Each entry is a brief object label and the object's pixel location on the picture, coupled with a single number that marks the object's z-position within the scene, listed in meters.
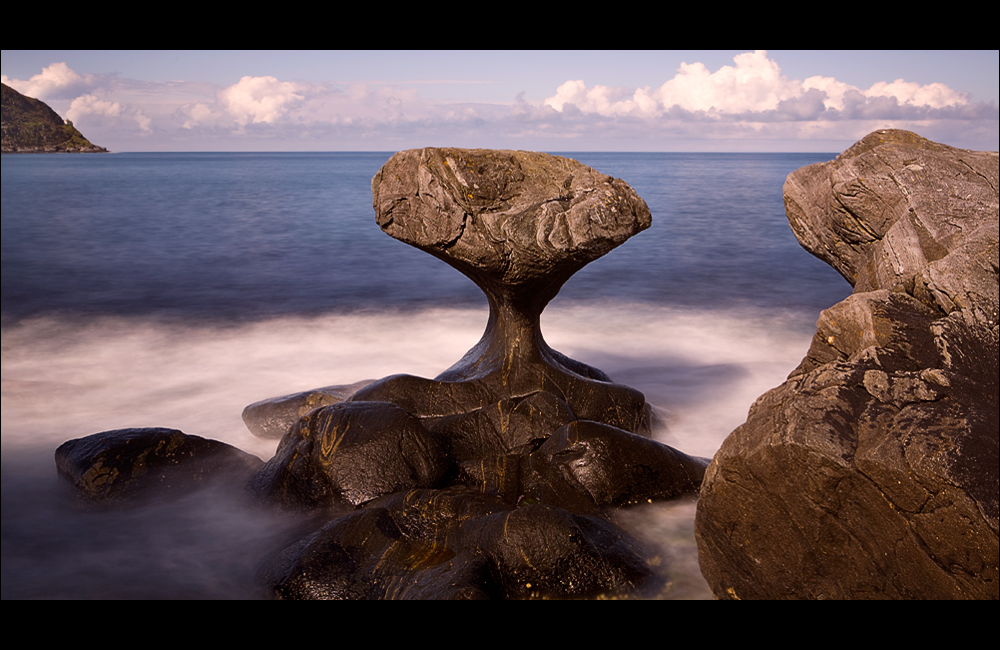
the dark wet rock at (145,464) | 4.77
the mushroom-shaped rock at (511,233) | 5.15
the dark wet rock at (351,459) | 4.48
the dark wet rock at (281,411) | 6.05
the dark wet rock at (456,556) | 3.53
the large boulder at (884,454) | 2.44
